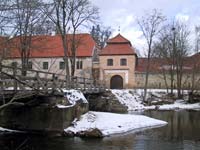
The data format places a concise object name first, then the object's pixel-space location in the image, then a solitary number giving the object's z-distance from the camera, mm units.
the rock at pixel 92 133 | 14225
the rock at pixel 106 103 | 26016
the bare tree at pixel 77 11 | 25694
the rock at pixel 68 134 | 14642
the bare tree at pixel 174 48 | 36483
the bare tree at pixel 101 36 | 50258
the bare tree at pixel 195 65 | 36548
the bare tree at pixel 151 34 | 34874
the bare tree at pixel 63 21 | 24590
